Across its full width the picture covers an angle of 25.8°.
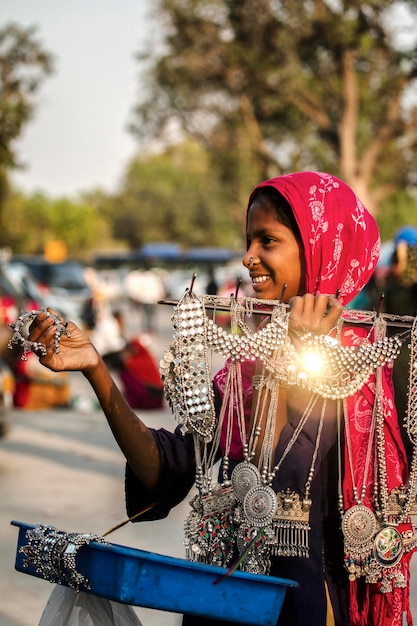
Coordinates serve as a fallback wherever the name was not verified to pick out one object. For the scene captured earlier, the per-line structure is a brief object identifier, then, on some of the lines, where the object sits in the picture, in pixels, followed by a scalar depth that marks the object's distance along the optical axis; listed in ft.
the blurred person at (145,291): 71.97
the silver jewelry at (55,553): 6.22
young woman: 6.61
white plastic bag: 6.70
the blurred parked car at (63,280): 78.54
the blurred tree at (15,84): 48.34
